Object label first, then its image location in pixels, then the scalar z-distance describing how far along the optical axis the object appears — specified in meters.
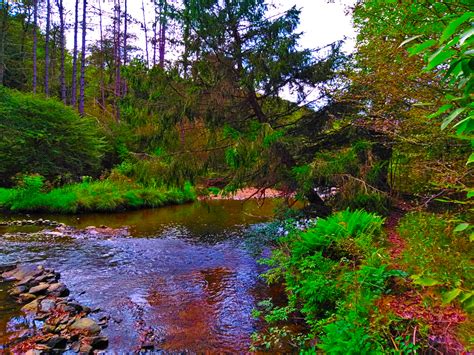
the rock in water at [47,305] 5.26
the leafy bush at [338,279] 3.07
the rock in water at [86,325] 4.62
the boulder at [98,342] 4.28
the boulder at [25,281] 6.25
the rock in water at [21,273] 6.62
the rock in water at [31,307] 5.29
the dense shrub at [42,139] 14.51
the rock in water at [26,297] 5.67
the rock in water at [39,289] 5.91
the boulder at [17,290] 5.92
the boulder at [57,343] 4.20
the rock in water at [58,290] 5.86
